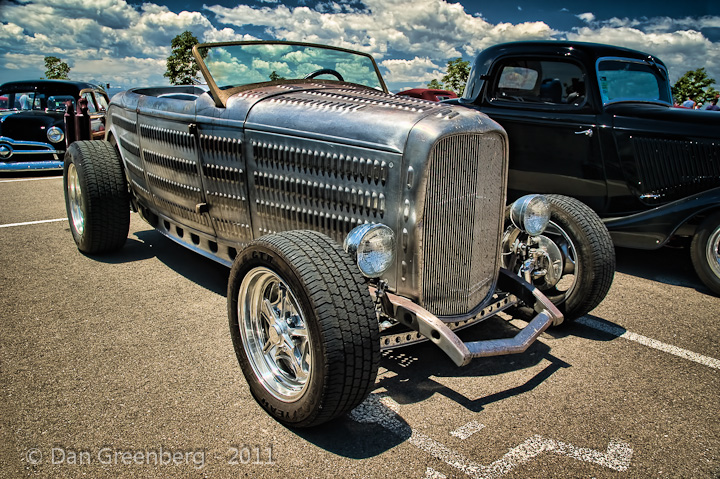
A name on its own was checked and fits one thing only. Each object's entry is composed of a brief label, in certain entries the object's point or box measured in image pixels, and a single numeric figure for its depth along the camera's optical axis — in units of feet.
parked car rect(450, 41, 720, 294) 14.55
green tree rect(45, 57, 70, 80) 109.19
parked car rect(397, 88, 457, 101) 49.52
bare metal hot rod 7.29
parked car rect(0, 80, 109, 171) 31.19
